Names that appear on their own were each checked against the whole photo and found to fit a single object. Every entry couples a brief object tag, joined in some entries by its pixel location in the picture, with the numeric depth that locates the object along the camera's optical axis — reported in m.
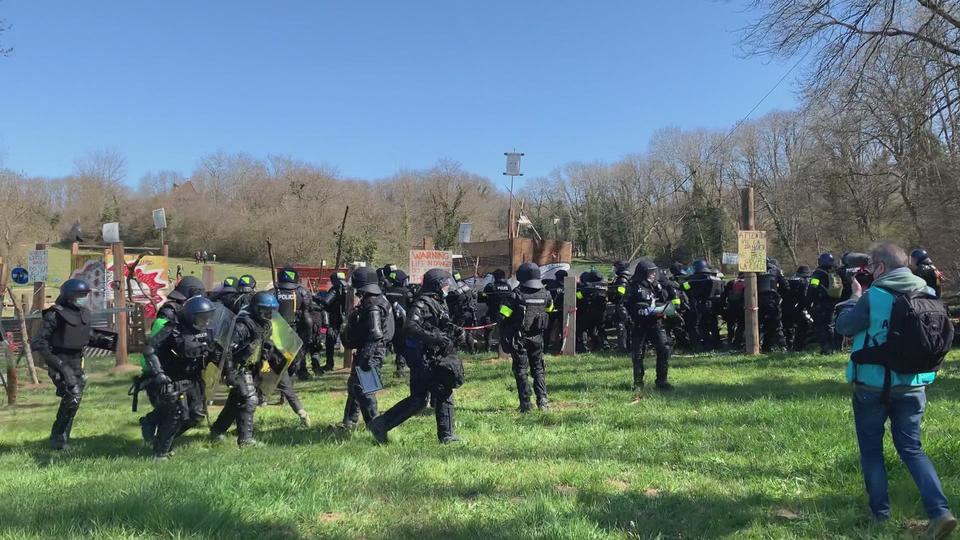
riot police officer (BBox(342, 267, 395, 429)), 7.20
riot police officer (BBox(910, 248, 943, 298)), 9.88
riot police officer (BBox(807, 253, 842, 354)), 11.48
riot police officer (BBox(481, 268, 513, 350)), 12.98
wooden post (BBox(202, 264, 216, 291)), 15.71
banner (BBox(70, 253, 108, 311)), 18.19
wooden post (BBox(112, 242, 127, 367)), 13.63
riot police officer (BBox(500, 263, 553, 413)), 8.10
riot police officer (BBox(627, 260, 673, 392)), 9.04
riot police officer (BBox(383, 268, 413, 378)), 12.06
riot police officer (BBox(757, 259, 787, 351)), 12.80
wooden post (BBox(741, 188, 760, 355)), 12.09
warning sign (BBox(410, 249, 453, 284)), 13.86
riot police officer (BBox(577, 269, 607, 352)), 14.12
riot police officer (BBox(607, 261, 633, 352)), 11.69
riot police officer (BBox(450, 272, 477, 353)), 12.09
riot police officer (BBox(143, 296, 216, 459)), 6.29
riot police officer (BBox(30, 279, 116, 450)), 7.19
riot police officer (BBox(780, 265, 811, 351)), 12.69
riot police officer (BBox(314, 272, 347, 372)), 12.86
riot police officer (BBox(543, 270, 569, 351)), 13.99
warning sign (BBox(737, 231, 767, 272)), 11.95
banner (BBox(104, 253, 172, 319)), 18.81
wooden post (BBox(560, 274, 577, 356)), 13.00
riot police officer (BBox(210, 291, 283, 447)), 6.83
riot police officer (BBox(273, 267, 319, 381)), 10.60
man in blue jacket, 3.81
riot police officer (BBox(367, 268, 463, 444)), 6.59
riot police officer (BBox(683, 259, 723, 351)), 13.28
